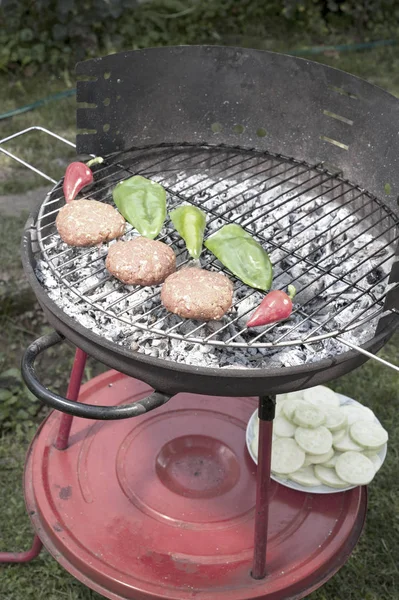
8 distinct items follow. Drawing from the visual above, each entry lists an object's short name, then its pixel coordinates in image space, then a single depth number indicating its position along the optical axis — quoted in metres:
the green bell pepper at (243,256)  2.10
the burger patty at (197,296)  1.95
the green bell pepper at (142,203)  2.29
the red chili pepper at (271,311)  1.93
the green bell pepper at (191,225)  2.21
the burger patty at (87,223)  2.21
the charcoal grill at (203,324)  2.12
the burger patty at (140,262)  2.08
